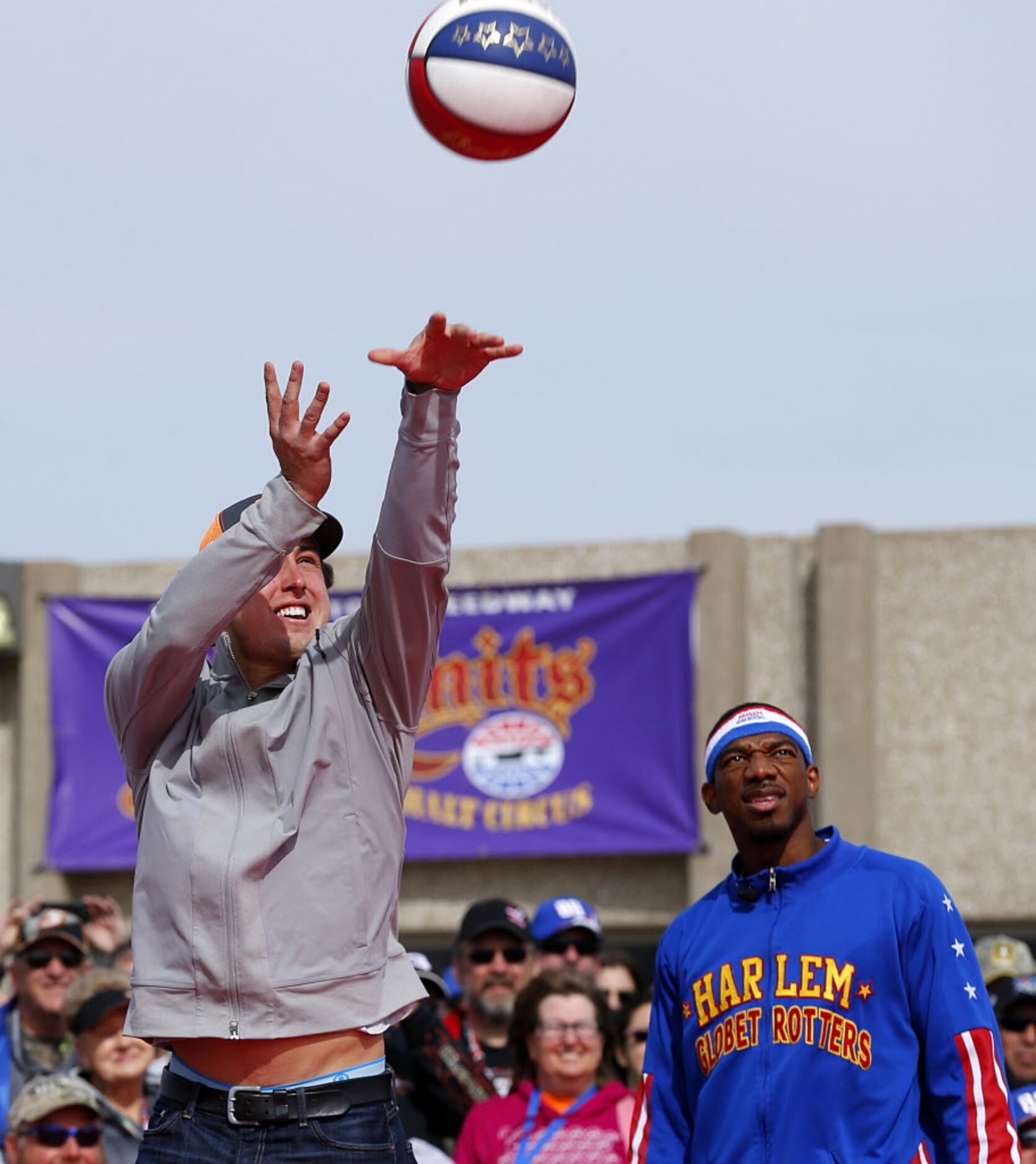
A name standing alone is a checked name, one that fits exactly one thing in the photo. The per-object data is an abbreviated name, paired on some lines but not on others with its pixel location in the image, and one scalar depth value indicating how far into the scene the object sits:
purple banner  29.80
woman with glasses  13.59
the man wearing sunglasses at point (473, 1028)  14.77
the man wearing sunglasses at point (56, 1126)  13.16
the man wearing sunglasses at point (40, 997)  15.52
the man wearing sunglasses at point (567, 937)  18.48
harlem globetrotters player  8.97
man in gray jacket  7.06
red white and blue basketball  8.41
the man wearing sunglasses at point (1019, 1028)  15.47
